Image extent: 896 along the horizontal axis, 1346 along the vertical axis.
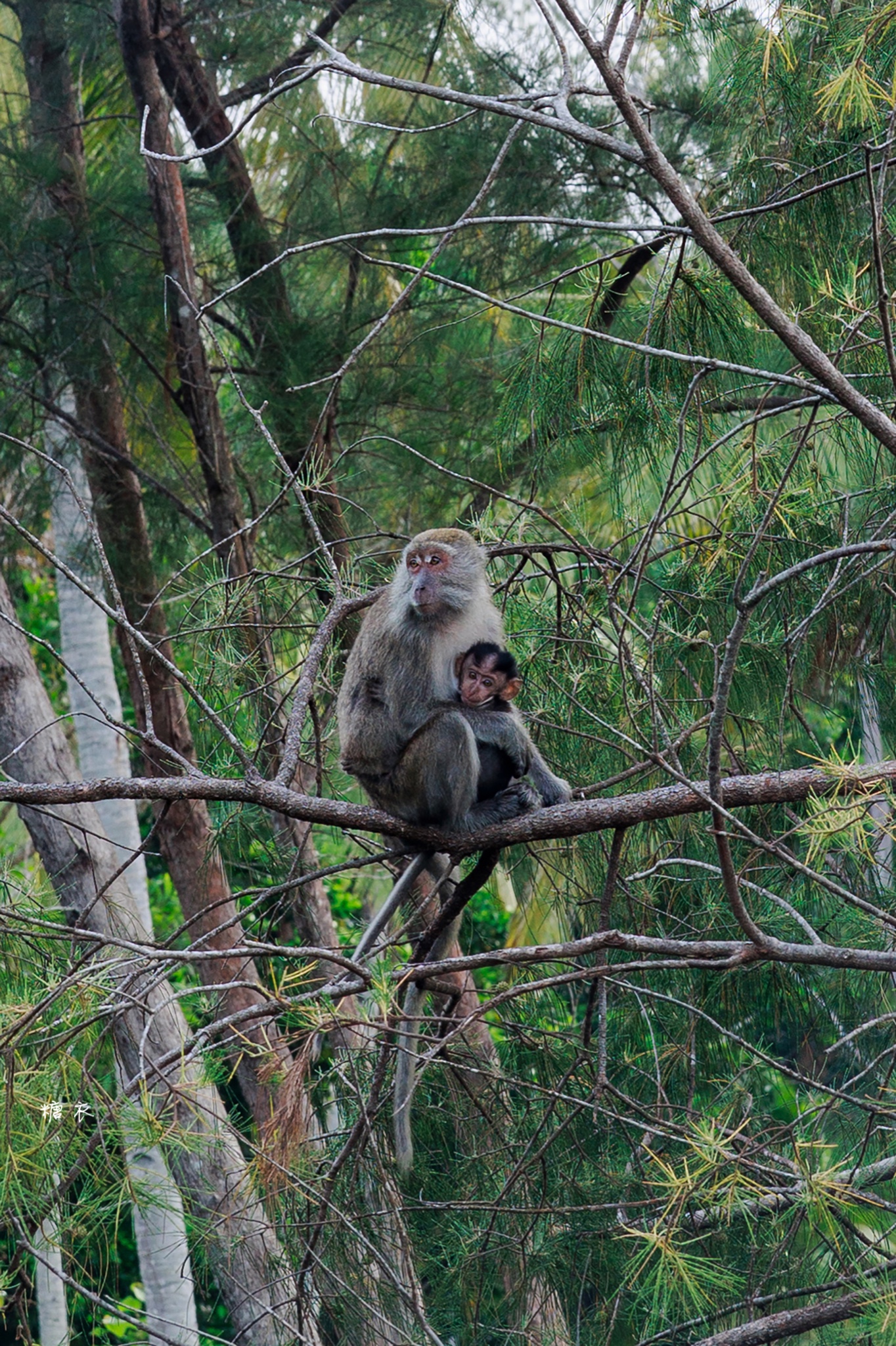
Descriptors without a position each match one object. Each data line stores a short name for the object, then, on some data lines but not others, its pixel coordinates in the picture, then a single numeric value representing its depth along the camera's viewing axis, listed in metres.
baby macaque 7.10
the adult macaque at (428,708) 7.00
